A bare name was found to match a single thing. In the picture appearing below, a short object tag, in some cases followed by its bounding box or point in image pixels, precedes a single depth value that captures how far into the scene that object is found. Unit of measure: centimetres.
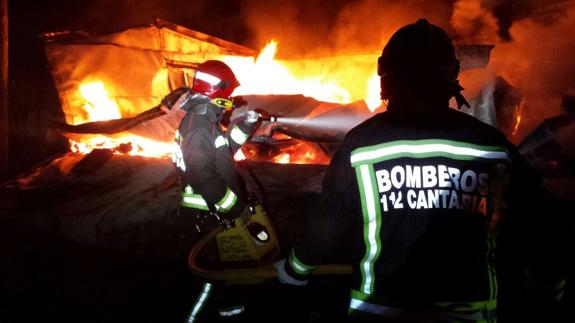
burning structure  579
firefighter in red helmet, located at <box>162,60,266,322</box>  356
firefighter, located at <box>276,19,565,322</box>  152
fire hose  218
